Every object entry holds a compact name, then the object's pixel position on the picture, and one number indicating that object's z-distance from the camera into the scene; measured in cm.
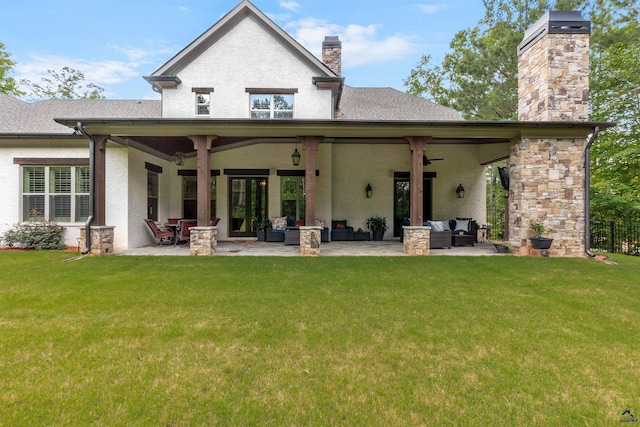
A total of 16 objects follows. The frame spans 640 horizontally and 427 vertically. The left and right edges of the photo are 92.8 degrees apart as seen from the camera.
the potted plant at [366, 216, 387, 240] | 1222
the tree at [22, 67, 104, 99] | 2138
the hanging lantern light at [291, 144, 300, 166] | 1030
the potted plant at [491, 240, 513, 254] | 852
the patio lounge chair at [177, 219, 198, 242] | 995
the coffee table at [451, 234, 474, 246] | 1012
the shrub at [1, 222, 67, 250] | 893
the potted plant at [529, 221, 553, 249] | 801
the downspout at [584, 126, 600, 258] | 805
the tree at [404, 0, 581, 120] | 1577
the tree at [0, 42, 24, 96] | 1838
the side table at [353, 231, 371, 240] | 1201
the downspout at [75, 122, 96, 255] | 793
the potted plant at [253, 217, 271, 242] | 1160
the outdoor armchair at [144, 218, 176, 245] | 959
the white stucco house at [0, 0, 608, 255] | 811
